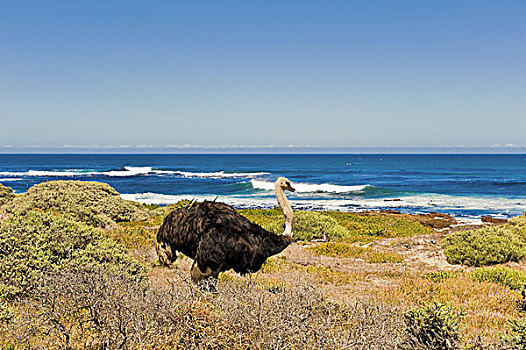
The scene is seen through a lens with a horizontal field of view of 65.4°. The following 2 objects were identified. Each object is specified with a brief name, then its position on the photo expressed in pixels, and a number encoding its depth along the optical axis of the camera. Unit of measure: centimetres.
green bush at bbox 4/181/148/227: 1614
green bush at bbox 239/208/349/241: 1736
